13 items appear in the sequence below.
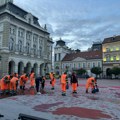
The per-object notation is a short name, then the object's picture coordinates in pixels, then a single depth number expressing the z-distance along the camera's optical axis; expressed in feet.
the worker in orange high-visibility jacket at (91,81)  31.49
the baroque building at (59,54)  170.67
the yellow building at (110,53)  135.43
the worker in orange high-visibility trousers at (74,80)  29.89
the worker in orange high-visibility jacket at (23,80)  32.77
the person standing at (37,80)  30.61
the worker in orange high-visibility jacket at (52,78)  36.85
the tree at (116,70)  119.01
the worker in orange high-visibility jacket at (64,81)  27.74
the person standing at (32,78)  33.46
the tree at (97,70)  131.55
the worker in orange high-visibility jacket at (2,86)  28.12
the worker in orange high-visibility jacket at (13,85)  27.43
